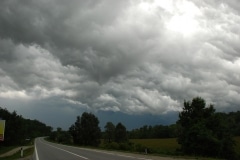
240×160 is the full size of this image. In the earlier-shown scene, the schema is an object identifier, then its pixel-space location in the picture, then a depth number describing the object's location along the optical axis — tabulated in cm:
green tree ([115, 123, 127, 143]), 8432
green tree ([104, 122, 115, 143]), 9501
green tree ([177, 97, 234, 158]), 3311
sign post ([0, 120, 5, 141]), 2113
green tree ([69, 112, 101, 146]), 6894
